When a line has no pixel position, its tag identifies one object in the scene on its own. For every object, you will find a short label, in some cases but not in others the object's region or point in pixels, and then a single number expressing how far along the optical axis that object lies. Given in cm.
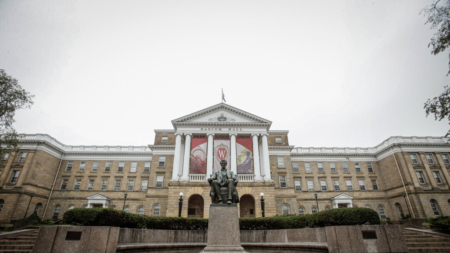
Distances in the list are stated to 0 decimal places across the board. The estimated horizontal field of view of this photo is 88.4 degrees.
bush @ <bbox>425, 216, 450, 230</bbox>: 1523
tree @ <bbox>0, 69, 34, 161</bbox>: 1966
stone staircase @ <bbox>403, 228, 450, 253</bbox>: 1237
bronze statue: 956
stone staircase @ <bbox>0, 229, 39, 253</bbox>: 1208
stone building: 3103
